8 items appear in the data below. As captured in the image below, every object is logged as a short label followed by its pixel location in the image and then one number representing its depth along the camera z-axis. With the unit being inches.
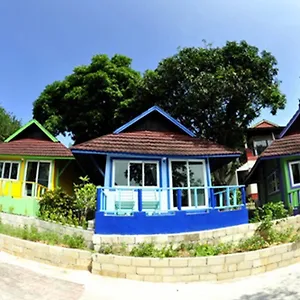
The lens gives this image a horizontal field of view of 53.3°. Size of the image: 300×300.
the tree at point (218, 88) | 665.0
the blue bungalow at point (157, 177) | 393.7
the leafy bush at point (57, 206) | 454.9
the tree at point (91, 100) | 842.2
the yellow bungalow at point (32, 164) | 579.8
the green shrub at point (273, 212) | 439.2
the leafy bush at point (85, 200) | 443.8
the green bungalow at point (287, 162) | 520.7
